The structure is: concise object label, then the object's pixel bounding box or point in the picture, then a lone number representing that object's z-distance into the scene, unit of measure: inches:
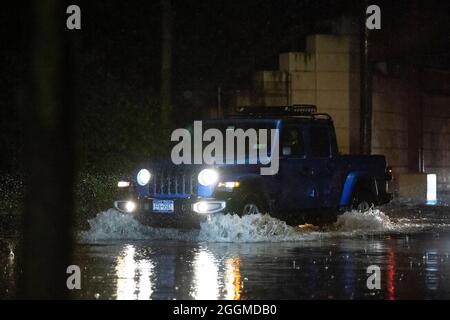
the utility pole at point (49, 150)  311.3
